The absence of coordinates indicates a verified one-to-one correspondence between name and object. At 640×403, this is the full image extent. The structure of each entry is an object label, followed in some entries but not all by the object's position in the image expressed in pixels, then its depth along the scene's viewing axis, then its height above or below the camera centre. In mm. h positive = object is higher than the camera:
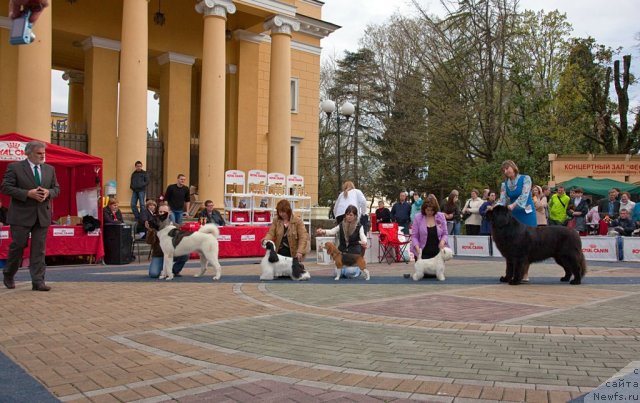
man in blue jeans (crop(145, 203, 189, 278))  10797 -740
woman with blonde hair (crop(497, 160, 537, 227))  9828 +351
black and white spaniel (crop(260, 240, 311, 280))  10297 -930
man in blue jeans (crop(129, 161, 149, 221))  17922 +874
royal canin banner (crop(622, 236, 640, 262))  15156 -850
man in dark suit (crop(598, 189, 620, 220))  17188 +327
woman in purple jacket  10672 -358
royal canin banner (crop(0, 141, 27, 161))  13227 +1465
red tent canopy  13594 +1051
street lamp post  19764 +3745
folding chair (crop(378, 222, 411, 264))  14828 -800
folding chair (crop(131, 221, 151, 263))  15481 -795
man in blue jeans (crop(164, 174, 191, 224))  17062 +511
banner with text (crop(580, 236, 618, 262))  15414 -849
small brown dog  10578 -816
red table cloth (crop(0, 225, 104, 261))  13367 -682
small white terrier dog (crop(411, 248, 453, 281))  10445 -902
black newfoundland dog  9500 -459
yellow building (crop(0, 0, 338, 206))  18156 +5146
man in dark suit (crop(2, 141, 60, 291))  8391 +107
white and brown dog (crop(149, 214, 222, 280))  10516 -496
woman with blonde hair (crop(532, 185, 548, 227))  14631 +327
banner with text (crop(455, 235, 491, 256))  17031 -888
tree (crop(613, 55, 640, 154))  36906 +6577
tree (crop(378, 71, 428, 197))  36219 +5040
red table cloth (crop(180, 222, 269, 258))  16203 -751
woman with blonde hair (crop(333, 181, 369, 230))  13352 +359
